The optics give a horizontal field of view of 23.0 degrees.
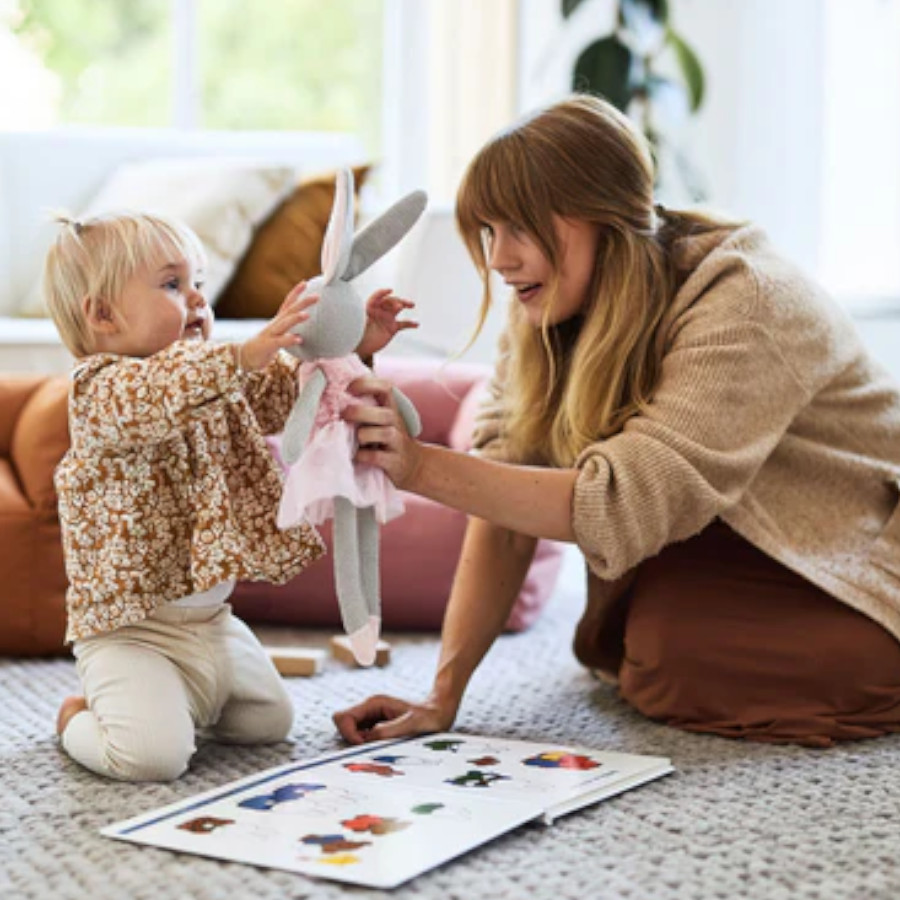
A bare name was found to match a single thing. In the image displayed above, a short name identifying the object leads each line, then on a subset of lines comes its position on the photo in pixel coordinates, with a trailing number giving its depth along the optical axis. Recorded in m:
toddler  1.84
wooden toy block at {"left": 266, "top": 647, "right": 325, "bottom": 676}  2.27
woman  1.89
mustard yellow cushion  3.05
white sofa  3.14
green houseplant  3.74
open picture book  1.62
